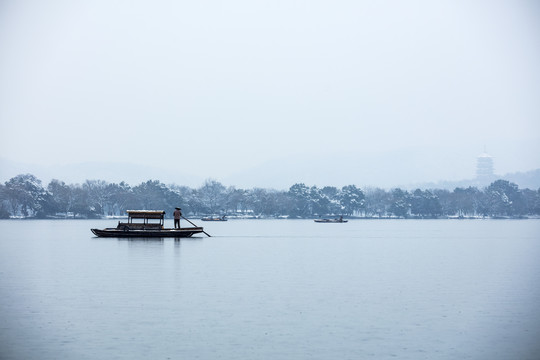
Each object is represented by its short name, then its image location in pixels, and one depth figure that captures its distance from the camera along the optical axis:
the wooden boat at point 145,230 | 80.94
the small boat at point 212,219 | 189.49
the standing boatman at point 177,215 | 83.64
